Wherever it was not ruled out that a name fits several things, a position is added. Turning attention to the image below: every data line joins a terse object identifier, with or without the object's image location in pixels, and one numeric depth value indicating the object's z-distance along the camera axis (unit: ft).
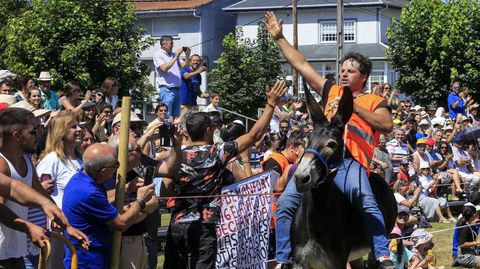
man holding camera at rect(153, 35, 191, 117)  58.29
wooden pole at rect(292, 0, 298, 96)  135.44
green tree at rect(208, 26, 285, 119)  136.46
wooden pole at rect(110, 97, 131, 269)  24.66
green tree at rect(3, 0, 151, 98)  100.22
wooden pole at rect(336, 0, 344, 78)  120.16
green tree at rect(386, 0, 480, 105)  148.05
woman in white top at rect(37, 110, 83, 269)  28.66
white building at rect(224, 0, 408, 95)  188.44
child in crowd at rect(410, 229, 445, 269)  41.50
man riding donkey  26.58
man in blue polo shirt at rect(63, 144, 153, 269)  24.04
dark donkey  25.25
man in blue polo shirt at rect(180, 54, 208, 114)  60.90
